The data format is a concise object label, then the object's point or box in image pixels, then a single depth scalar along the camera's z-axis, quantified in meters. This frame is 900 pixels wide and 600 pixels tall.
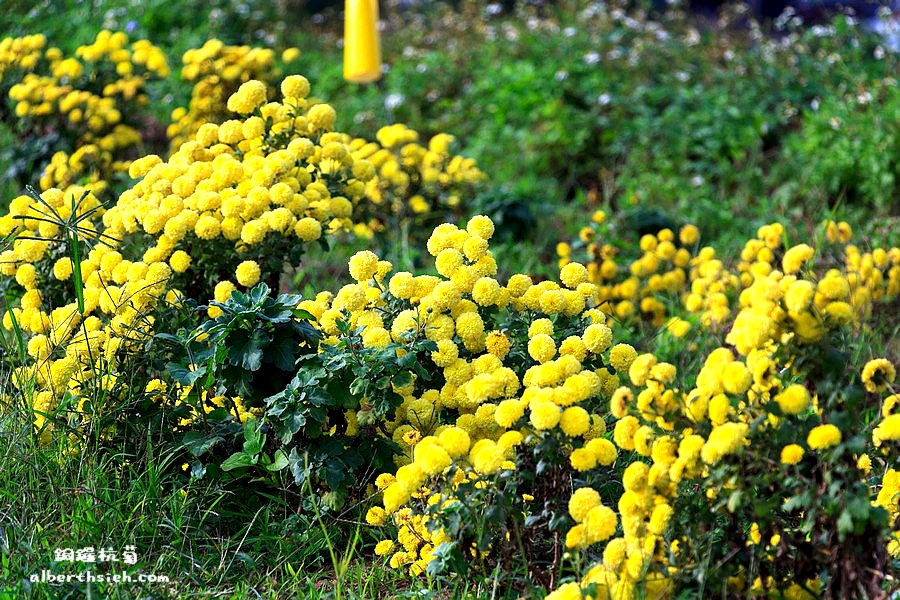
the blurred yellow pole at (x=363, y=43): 10.12
